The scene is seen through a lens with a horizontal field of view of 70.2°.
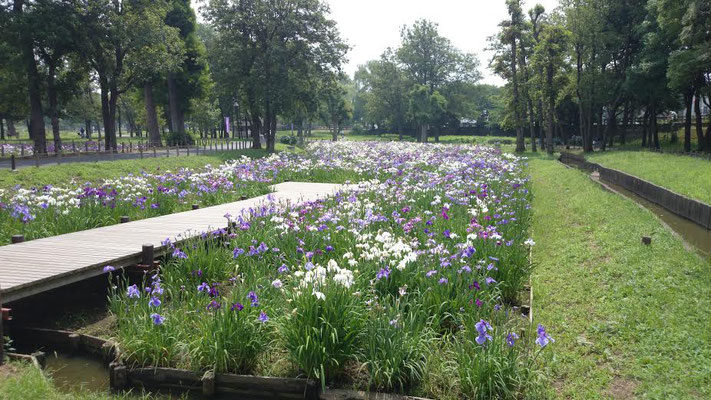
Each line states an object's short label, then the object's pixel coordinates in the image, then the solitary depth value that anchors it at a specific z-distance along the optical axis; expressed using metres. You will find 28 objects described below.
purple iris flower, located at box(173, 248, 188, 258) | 6.65
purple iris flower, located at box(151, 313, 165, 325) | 5.11
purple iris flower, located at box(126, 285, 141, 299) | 5.48
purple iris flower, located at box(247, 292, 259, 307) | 5.16
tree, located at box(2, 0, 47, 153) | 25.61
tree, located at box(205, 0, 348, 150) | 35.09
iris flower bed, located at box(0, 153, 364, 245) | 9.55
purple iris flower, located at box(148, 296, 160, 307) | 5.30
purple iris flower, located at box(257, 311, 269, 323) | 4.99
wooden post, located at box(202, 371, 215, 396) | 4.98
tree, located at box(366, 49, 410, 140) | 72.94
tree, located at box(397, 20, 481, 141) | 74.44
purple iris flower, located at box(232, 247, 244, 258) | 6.46
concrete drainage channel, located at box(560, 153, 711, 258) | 12.38
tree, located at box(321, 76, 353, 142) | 68.19
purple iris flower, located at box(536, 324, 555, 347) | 4.21
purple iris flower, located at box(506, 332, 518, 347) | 4.51
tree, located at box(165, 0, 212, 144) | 44.16
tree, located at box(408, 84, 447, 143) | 66.12
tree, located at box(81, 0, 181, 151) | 28.66
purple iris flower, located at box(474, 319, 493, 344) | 4.44
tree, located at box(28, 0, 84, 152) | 26.00
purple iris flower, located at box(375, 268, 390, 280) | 5.63
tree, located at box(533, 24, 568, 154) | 39.38
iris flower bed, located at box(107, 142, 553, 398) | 4.84
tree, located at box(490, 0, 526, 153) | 42.69
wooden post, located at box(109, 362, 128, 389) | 5.15
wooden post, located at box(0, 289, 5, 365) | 5.06
